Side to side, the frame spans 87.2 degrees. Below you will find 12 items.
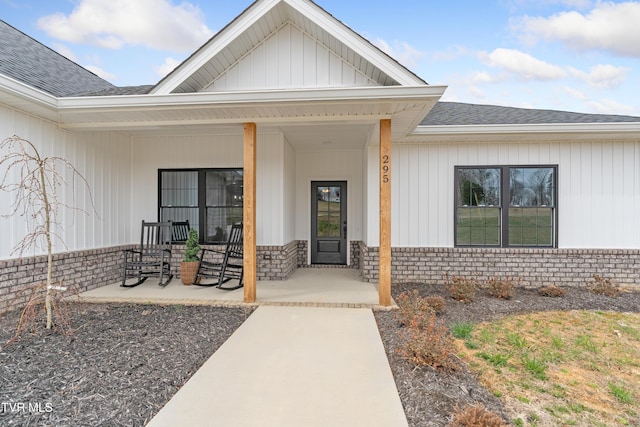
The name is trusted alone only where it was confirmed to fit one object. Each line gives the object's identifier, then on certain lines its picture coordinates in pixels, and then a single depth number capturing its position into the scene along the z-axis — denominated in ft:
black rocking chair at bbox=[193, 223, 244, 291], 19.06
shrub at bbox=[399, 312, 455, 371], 9.41
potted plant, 20.15
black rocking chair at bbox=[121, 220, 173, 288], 19.62
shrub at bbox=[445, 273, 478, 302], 16.93
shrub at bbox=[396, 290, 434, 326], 13.12
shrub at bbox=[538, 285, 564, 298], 18.33
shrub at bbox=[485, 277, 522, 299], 17.75
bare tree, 14.67
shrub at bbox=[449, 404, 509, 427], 6.61
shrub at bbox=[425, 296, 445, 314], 15.11
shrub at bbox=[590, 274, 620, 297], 18.63
